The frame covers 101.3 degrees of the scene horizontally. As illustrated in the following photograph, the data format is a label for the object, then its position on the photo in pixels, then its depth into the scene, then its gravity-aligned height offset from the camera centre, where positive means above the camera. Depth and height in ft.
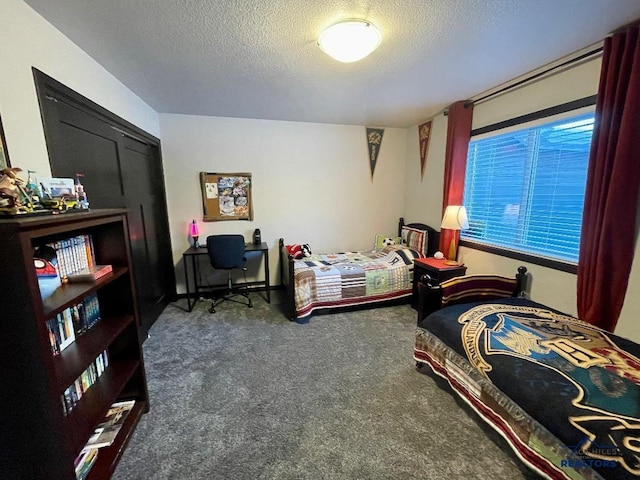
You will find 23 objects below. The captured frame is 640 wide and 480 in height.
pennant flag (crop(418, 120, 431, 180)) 11.64 +2.57
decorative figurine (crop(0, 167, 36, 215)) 3.01 +0.09
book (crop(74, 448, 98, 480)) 3.97 -4.06
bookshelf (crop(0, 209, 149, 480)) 2.86 -2.08
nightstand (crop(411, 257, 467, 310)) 9.07 -2.57
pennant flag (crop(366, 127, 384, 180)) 12.90 +2.75
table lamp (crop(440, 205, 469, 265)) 8.92 -0.73
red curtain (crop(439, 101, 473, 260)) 9.41 +1.57
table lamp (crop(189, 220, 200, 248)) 11.42 -1.38
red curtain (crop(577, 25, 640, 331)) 5.26 +0.19
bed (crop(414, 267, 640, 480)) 3.35 -2.90
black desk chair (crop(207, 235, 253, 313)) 10.05 -1.99
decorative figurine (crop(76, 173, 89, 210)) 4.42 +0.07
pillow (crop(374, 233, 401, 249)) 13.07 -2.13
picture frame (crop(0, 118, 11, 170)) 3.84 +0.72
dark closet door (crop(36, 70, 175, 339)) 5.24 +0.74
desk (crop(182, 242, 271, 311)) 10.60 -2.61
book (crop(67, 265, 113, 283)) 4.25 -1.20
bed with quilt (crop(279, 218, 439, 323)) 9.63 -3.04
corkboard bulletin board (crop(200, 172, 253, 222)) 11.49 +0.16
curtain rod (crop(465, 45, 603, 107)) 5.98 +3.25
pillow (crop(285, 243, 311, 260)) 11.30 -2.25
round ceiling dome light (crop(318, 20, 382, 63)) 5.05 +3.14
